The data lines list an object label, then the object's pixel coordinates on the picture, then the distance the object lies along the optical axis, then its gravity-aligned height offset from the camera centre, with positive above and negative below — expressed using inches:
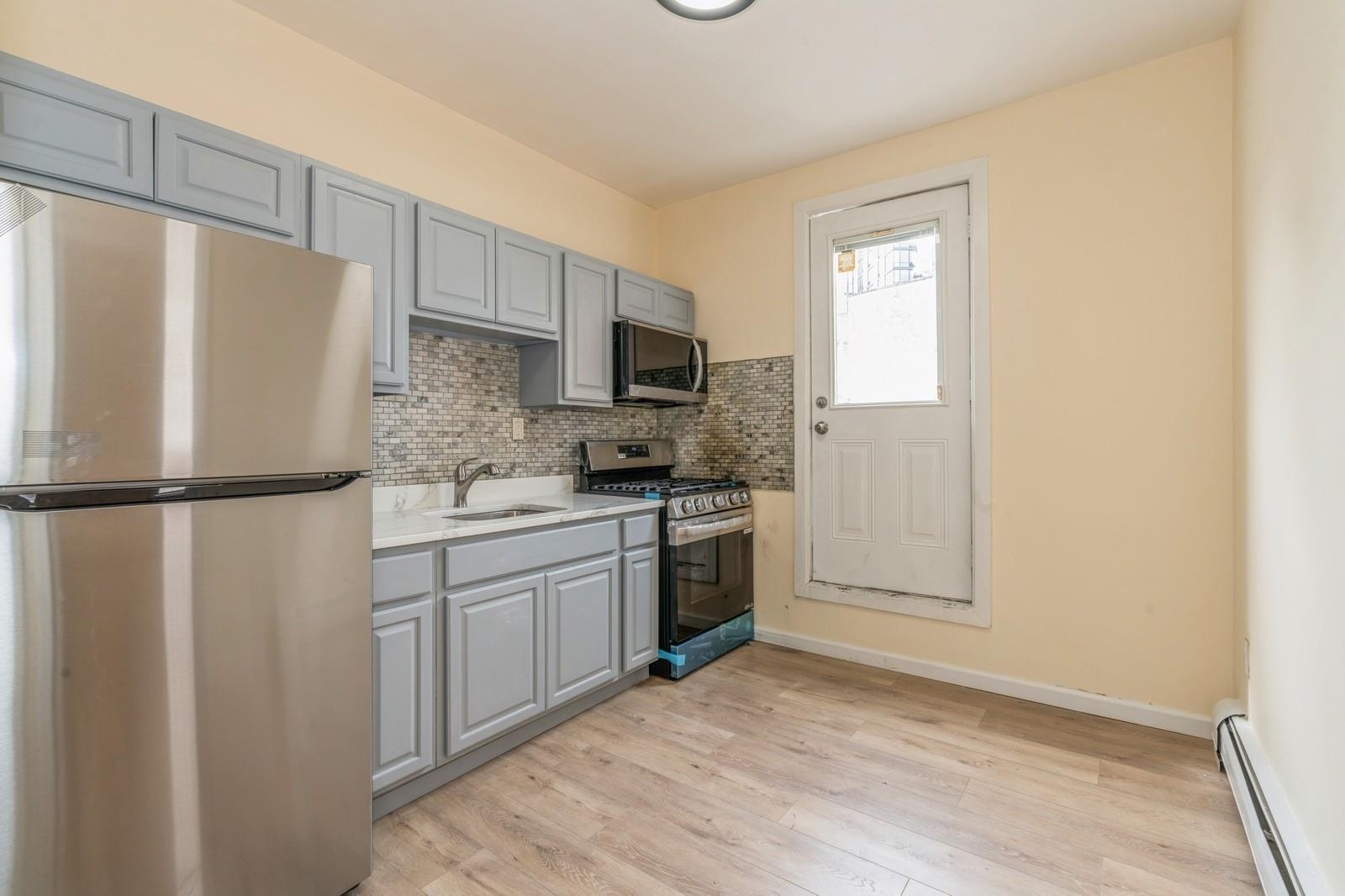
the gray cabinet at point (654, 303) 128.2 +31.3
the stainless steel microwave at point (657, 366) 124.3 +16.6
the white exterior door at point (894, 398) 114.9 +9.4
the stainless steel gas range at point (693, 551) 116.2 -20.8
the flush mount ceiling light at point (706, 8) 80.9 +57.0
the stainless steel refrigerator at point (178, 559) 43.7 -9.0
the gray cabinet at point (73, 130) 57.2 +30.4
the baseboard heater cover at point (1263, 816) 54.1 -37.1
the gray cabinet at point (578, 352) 114.3 +17.7
